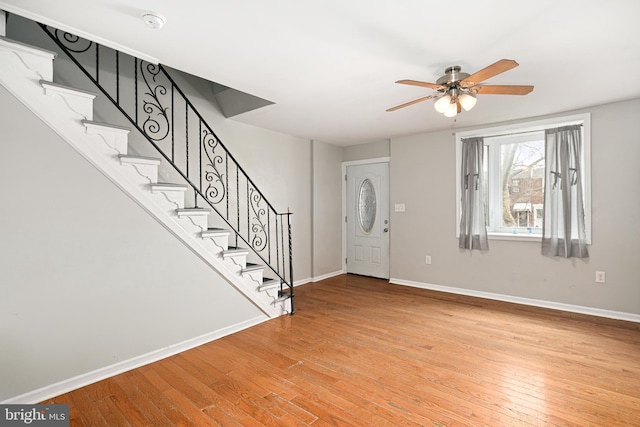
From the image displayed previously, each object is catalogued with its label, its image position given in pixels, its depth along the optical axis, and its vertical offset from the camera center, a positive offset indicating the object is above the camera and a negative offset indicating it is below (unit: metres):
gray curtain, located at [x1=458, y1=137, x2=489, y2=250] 4.50 +0.22
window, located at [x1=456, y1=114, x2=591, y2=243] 4.27 +0.49
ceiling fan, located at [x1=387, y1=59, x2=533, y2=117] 2.40 +0.98
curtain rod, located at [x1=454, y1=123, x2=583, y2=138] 4.21 +1.09
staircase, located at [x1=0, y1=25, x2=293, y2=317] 2.09 +0.39
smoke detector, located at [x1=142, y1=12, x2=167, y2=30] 1.99 +1.26
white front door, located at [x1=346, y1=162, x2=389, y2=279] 5.69 -0.12
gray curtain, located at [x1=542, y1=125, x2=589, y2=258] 3.81 +0.19
